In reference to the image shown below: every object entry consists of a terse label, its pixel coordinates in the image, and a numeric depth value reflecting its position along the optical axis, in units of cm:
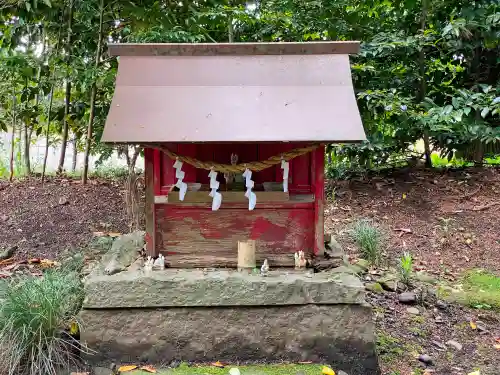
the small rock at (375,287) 381
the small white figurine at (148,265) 278
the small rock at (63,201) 493
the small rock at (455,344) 308
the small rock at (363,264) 417
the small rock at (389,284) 384
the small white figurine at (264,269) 277
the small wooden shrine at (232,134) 252
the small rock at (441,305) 358
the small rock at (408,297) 362
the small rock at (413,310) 351
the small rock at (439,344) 308
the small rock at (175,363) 265
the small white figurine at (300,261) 287
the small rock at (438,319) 341
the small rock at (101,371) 258
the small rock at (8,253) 390
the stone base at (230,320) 266
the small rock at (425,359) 288
